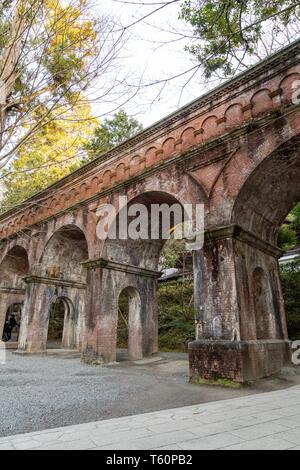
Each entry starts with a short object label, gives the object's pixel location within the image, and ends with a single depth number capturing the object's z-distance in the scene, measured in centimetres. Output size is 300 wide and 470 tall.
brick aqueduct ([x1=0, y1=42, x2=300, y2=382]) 657
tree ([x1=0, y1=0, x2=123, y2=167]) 407
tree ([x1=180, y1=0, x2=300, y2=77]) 347
